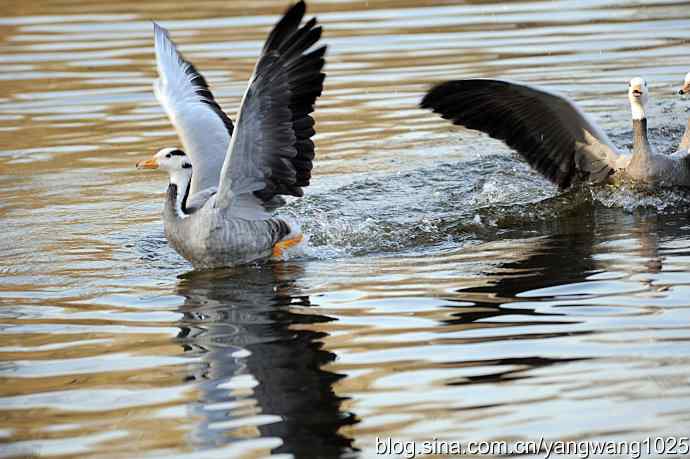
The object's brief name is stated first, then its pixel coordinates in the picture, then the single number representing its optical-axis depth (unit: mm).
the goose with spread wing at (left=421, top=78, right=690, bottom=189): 19969
